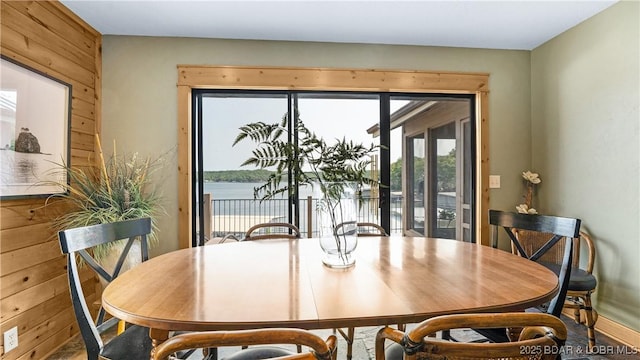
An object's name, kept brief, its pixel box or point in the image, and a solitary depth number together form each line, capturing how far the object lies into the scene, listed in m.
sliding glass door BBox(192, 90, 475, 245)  3.11
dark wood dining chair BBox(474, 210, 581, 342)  1.45
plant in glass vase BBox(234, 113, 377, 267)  1.47
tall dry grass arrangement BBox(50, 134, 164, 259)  2.35
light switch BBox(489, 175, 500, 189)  3.23
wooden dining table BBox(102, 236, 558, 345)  0.98
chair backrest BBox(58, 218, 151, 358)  1.26
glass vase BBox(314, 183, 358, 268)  1.49
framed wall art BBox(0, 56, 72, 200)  1.91
